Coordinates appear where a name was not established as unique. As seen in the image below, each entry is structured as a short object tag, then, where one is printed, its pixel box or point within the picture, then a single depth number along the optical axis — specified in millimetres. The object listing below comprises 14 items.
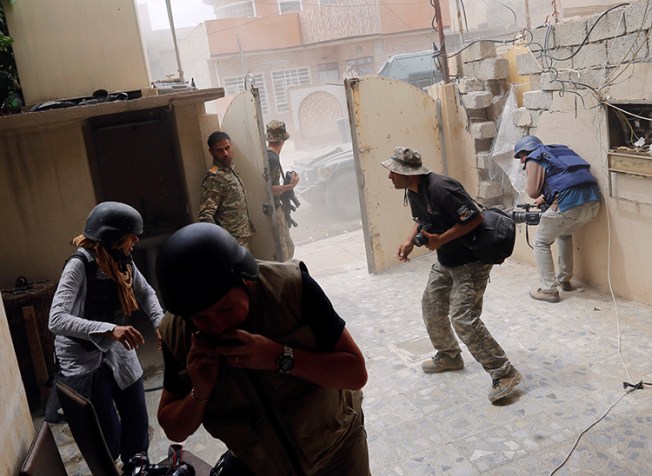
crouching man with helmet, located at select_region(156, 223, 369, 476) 1596
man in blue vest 5426
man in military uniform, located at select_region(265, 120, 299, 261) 7211
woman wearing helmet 2943
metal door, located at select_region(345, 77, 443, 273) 6984
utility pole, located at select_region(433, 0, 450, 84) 7570
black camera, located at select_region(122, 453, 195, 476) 2393
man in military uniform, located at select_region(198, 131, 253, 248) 5906
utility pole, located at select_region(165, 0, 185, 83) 6562
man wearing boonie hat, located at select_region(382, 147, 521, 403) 3947
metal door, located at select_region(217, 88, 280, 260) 6285
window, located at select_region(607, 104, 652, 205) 4879
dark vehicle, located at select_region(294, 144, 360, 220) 11148
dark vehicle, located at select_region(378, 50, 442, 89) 13367
